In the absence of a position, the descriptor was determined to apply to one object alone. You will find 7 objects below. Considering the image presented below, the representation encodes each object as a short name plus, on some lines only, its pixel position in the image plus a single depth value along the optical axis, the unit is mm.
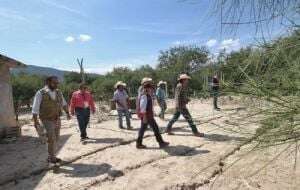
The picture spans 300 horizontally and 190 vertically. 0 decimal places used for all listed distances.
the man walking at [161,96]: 6377
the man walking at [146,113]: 3962
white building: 5415
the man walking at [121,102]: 5451
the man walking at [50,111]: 3428
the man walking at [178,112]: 4246
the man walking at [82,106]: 4654
